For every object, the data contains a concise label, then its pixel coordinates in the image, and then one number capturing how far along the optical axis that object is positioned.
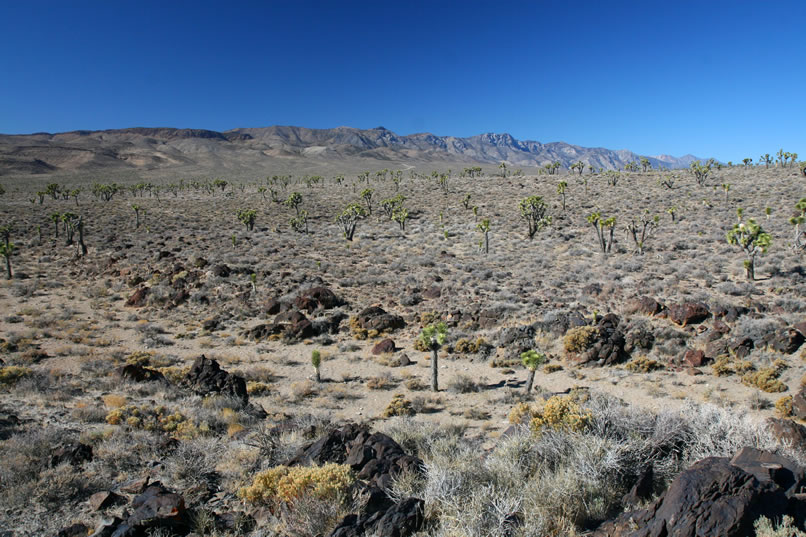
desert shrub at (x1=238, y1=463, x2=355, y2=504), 5.71
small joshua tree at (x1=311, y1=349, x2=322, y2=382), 14.02
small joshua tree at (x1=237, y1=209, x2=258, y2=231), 42.59
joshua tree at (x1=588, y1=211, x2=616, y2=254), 30.32
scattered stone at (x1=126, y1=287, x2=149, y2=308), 22.50
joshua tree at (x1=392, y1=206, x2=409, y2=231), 43.19
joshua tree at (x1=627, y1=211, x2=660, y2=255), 29.68
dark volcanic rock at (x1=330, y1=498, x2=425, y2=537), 5.06
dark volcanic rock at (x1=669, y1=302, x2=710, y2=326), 16.47
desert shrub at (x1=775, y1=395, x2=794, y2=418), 10.27
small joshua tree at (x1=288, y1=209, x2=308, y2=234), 43.21
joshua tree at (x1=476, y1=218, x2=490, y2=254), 32.57
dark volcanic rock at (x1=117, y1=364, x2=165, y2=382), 12.87
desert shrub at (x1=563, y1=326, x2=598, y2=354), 15.45
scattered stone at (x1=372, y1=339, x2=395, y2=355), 16.97
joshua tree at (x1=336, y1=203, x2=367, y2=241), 39.28
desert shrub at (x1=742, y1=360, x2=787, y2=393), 11.69
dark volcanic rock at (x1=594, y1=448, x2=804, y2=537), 4.40
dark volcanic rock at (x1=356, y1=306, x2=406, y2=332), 19.34
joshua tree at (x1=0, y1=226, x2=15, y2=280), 27.01
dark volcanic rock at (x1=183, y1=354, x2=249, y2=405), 12.27
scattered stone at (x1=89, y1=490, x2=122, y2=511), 6.16
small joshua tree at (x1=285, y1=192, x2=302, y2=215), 49.82
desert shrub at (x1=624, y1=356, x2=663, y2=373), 13.93
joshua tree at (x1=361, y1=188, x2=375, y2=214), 52.21
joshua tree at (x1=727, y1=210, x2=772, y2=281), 21.16
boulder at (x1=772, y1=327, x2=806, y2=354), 13.58
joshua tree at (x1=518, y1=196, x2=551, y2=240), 36.66
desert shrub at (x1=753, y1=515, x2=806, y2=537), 4.22
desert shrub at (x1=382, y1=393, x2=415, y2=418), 11.71
